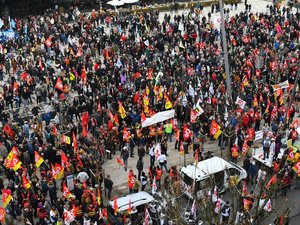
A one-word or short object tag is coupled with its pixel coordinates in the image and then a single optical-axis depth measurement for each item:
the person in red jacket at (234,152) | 25.06
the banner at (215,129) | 25.84
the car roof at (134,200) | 20.96
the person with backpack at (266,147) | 24.70
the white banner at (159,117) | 26.97
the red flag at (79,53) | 38.12
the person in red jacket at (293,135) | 25.45
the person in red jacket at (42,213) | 20.03
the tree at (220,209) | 15.77
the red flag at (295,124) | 26.61
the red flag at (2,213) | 19.92
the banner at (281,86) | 29.89
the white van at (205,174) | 22.11
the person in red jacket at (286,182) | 22.47
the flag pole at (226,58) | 24.25
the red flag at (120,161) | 24.93
